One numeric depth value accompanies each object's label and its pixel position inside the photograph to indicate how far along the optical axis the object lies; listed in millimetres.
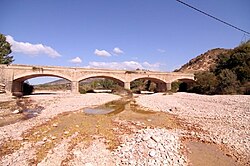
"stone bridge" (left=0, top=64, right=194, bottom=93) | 29516
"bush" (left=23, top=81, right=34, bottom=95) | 37331
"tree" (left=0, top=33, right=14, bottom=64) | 37062
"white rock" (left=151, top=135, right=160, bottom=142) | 7228
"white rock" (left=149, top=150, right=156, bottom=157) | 6124
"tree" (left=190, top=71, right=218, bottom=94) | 29691
